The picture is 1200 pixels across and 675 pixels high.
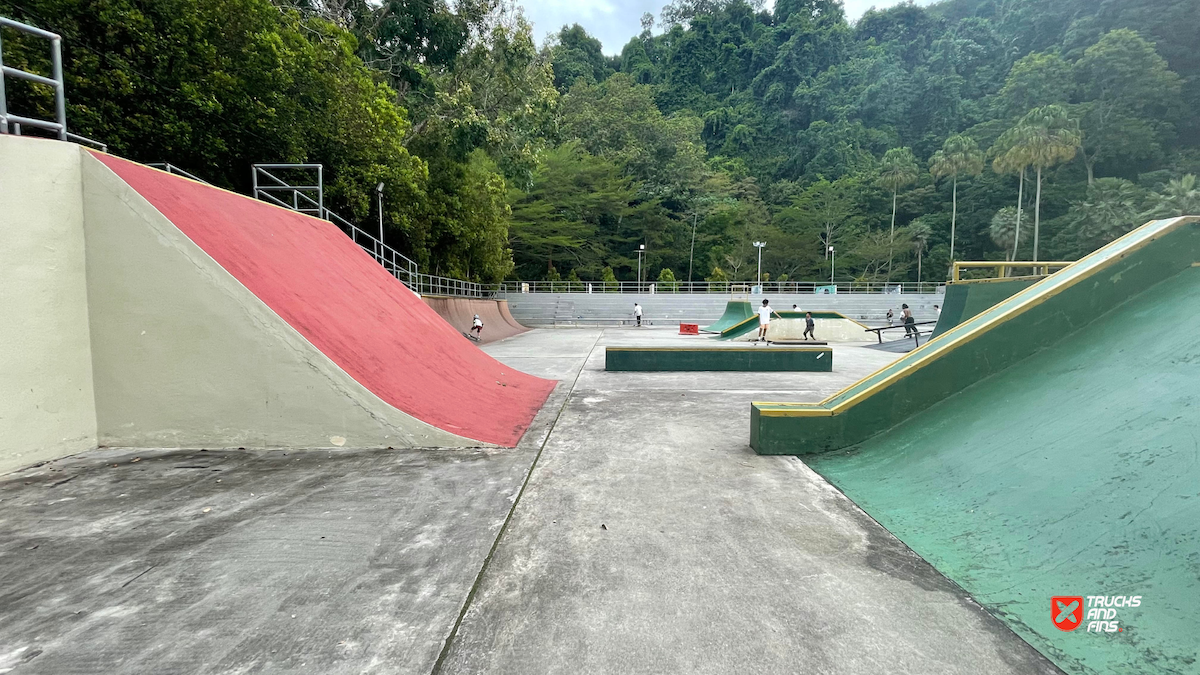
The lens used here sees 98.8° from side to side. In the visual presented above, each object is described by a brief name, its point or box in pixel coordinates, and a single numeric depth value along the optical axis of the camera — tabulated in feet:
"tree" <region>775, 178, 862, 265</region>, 201.67
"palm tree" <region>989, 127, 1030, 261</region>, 168.66
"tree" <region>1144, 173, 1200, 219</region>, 145.07
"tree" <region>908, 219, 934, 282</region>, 190.19
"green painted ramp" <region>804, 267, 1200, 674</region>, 7.28
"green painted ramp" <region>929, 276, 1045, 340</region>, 36.11
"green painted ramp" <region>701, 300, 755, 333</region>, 85.71
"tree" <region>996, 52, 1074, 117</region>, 183.21
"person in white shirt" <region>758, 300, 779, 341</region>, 54.34
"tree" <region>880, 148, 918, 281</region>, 198.18
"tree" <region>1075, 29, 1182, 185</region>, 168.96
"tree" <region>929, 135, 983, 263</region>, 187.21
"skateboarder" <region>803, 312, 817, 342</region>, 56.34
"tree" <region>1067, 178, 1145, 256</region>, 151.23
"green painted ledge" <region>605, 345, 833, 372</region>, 34.99
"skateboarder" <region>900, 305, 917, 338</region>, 54.39
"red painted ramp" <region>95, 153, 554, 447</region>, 16.43
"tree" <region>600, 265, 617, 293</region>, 156.60
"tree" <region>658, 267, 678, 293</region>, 152.40
